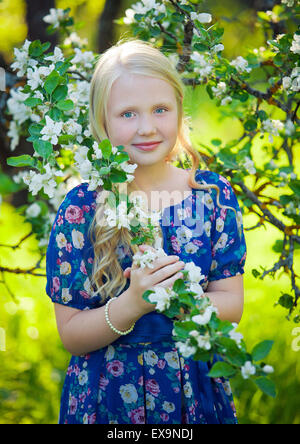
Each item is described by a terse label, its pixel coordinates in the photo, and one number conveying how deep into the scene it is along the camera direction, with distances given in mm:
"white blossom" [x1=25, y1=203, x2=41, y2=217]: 2549
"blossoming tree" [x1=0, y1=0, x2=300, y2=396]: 1107
